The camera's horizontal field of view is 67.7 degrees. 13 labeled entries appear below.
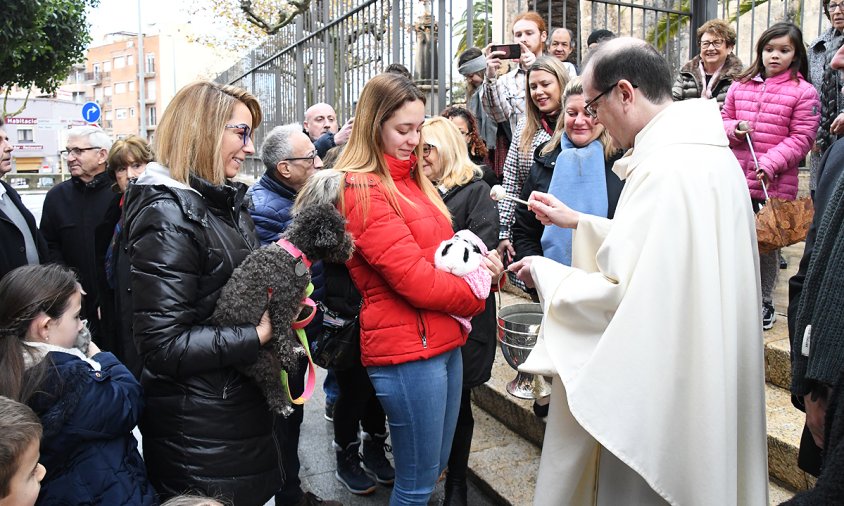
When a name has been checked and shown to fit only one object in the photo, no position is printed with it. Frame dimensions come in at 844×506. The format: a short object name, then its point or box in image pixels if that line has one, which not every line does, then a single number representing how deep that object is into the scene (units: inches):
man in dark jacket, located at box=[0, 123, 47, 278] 144.7
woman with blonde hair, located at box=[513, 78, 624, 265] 130.3
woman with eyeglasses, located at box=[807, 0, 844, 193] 182.7
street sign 607.2
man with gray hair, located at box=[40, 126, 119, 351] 182.4
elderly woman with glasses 203.0
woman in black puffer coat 80.4
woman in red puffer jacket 98.1
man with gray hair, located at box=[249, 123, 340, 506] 133.0
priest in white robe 74.0
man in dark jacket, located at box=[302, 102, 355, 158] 227.6
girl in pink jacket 175.9
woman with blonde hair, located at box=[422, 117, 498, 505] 128.6
